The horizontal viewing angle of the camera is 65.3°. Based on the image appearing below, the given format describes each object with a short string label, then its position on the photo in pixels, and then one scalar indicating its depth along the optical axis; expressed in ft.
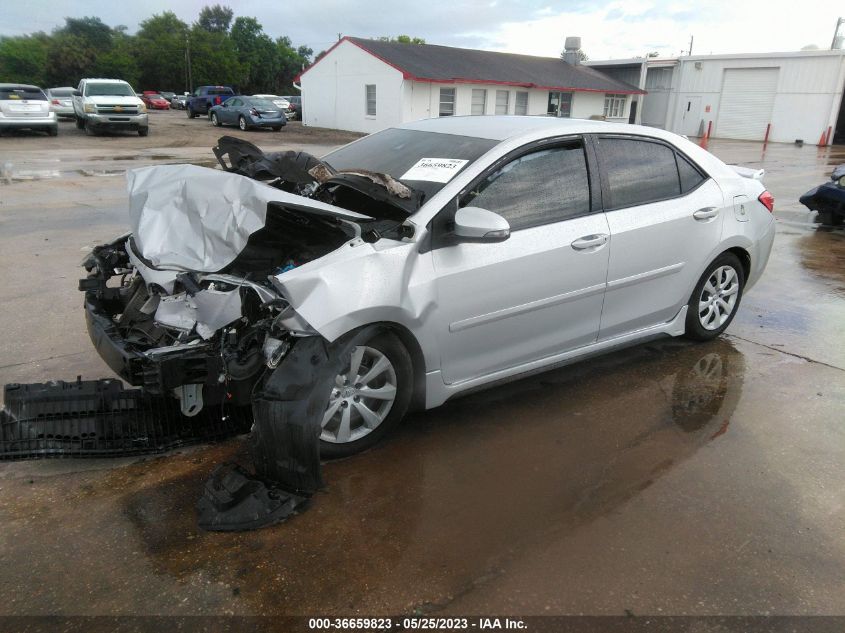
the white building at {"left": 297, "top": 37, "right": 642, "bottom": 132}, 98.73
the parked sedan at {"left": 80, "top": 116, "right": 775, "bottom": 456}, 10.02
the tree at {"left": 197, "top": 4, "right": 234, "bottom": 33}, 376.89
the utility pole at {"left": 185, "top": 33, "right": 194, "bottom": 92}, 221.19
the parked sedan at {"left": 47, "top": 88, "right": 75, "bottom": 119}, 95.96
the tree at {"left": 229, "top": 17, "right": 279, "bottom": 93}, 247.50
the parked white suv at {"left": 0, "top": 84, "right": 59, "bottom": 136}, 69.56
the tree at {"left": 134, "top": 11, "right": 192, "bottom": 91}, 227.20
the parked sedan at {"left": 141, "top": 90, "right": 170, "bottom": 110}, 167.43
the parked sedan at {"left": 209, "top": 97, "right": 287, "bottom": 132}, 93.66
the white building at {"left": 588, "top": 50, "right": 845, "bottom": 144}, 109.40
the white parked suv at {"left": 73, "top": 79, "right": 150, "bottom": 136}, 75.10
